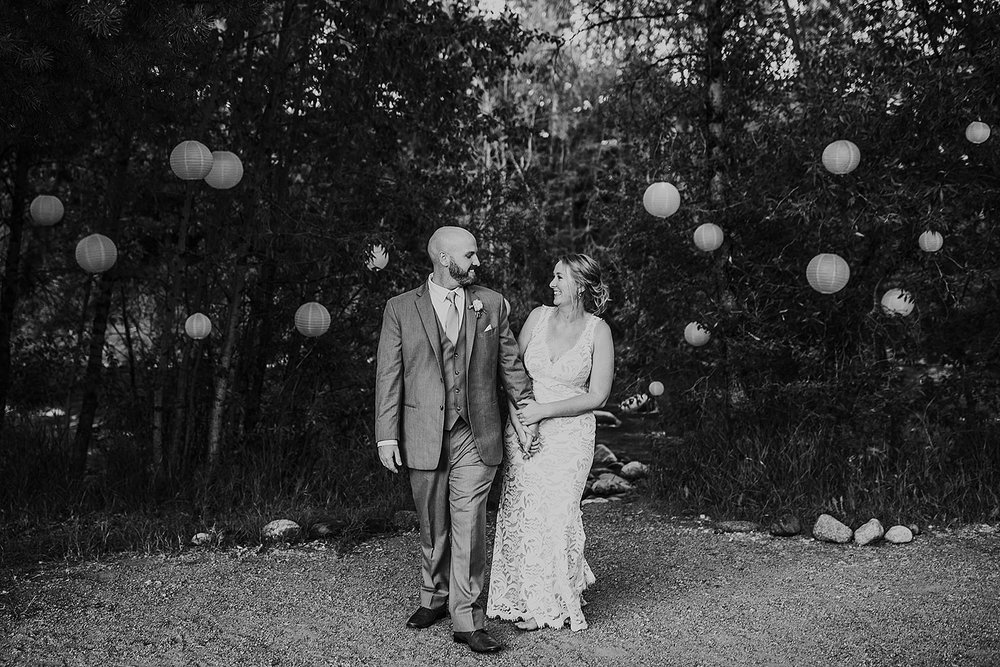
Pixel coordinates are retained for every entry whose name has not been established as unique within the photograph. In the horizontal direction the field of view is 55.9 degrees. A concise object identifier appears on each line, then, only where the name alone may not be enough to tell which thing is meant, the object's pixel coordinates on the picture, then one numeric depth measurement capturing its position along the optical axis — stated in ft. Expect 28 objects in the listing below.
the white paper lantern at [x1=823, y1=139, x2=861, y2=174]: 18.90
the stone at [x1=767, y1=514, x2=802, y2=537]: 19.74
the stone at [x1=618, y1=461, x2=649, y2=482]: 27.45
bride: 14.01
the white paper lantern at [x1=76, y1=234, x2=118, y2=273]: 18.29
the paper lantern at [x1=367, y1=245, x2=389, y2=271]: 20.48
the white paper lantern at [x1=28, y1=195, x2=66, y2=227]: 19.77
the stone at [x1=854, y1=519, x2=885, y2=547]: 19.02
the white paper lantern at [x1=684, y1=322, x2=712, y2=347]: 22.52
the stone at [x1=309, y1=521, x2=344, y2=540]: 19.22
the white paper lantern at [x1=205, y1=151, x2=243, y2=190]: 18.12
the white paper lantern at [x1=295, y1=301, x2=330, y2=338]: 20.26
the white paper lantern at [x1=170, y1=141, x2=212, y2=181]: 17.34
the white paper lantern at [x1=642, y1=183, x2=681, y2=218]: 20.57
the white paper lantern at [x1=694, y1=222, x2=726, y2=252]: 21.52
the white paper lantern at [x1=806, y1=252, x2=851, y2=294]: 19.33
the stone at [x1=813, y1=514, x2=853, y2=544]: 19.16
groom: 12.98
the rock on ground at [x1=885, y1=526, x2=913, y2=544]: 18.99
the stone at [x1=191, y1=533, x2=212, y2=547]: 18.39
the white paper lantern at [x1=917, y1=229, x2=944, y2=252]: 19.79
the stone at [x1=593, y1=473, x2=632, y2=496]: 25.50
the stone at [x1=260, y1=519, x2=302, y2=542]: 18.72
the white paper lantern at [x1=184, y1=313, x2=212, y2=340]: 19.03
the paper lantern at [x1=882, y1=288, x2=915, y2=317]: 20.31
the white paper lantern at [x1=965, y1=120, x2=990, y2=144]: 18.26
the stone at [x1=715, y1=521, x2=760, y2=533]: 20.27
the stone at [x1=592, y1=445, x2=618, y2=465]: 30.01
